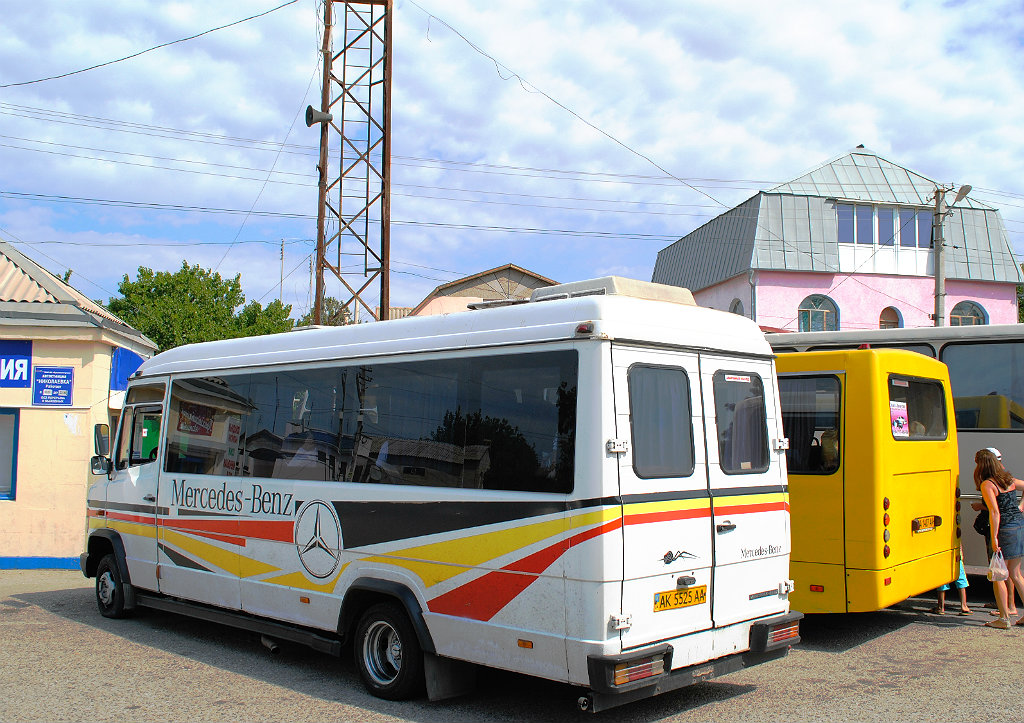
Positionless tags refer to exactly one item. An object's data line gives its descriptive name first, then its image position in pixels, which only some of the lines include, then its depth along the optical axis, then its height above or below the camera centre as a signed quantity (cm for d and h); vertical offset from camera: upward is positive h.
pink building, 3322 +727
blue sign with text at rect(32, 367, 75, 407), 1411 +104
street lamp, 2356 +551
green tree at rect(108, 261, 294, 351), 4278 +711
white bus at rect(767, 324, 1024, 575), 1057 +79
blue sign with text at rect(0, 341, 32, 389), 1405 +135
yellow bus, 809 -22
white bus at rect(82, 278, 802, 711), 548 -29
